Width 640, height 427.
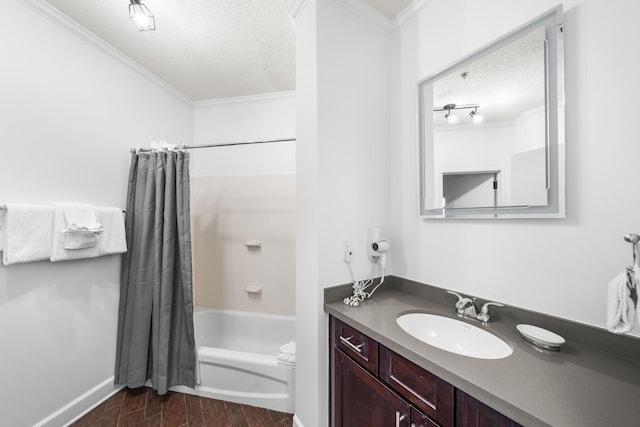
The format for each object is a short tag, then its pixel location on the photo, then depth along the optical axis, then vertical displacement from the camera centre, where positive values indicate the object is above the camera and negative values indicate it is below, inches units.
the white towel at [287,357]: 65.1 -39.1
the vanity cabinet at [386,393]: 27.7 -25.7
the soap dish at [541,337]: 32.5 -17.4
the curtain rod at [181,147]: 75.6 +21.6
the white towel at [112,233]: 67.9 -5.0
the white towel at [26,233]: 50.8 -3.8
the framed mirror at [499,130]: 37.9 +16.1
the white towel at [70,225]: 58.0 -2.5
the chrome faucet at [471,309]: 42.6 -17.6
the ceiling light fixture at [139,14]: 53.0 +45.3
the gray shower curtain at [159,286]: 72.1 -21.6
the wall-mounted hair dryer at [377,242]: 56.4 -6.6
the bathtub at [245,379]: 66.2 -47.1
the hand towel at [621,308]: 25.5 -10.1
